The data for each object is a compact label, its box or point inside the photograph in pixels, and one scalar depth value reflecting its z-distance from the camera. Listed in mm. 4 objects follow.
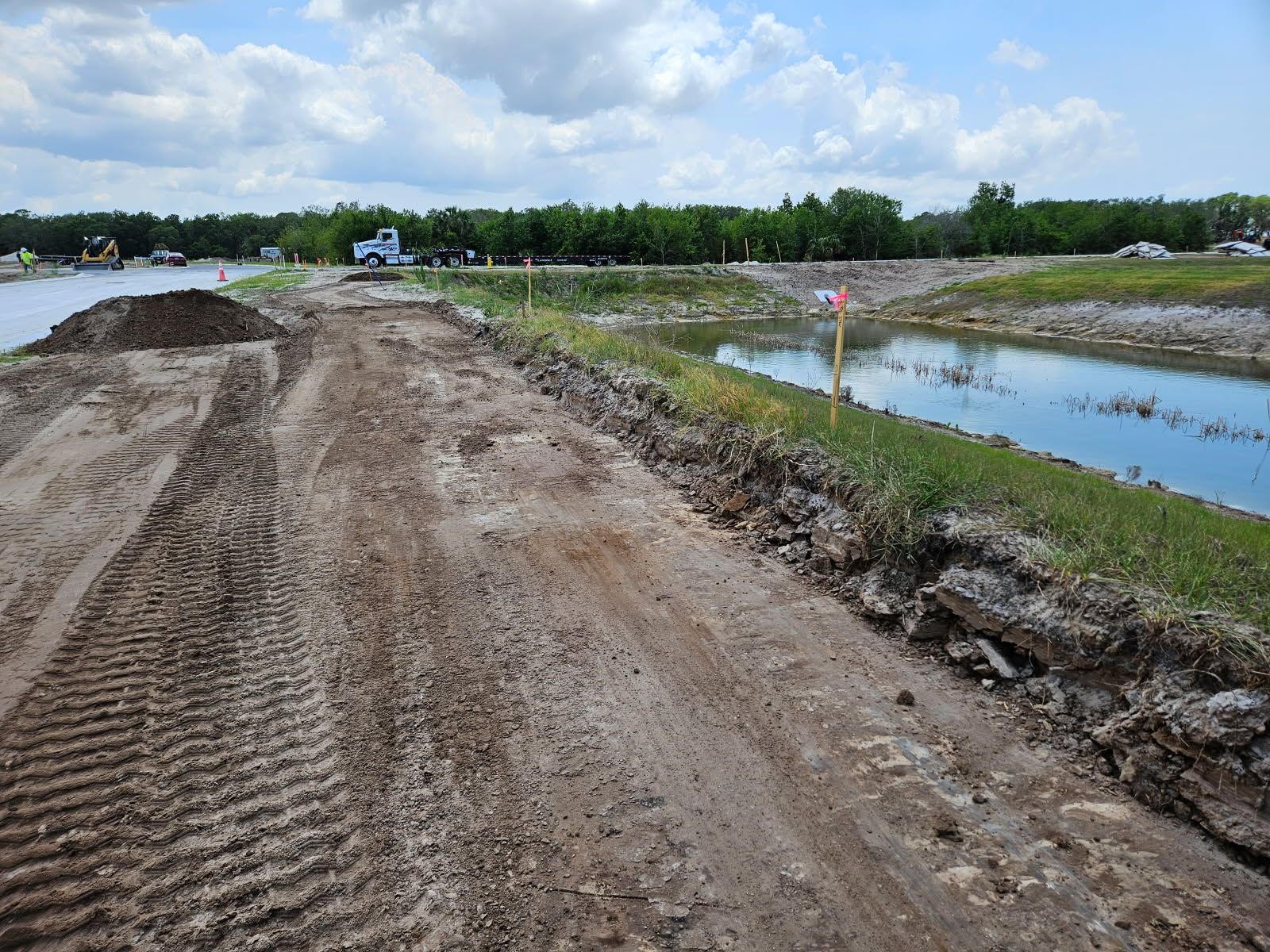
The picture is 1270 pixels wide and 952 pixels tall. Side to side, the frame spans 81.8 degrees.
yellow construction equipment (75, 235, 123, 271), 56719
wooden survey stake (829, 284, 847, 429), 7974
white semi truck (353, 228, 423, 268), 53281
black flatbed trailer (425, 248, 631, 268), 54500
